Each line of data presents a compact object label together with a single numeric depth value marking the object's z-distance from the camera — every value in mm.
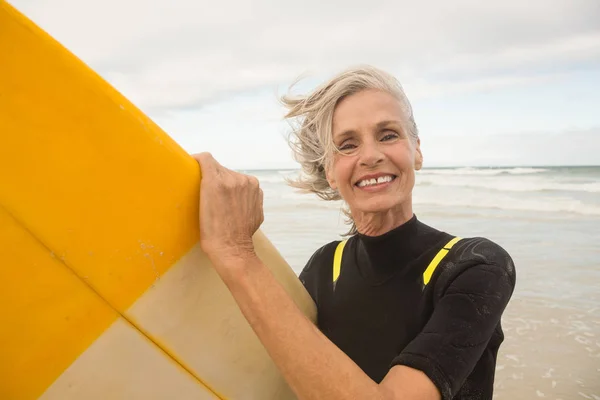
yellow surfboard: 446
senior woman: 457
